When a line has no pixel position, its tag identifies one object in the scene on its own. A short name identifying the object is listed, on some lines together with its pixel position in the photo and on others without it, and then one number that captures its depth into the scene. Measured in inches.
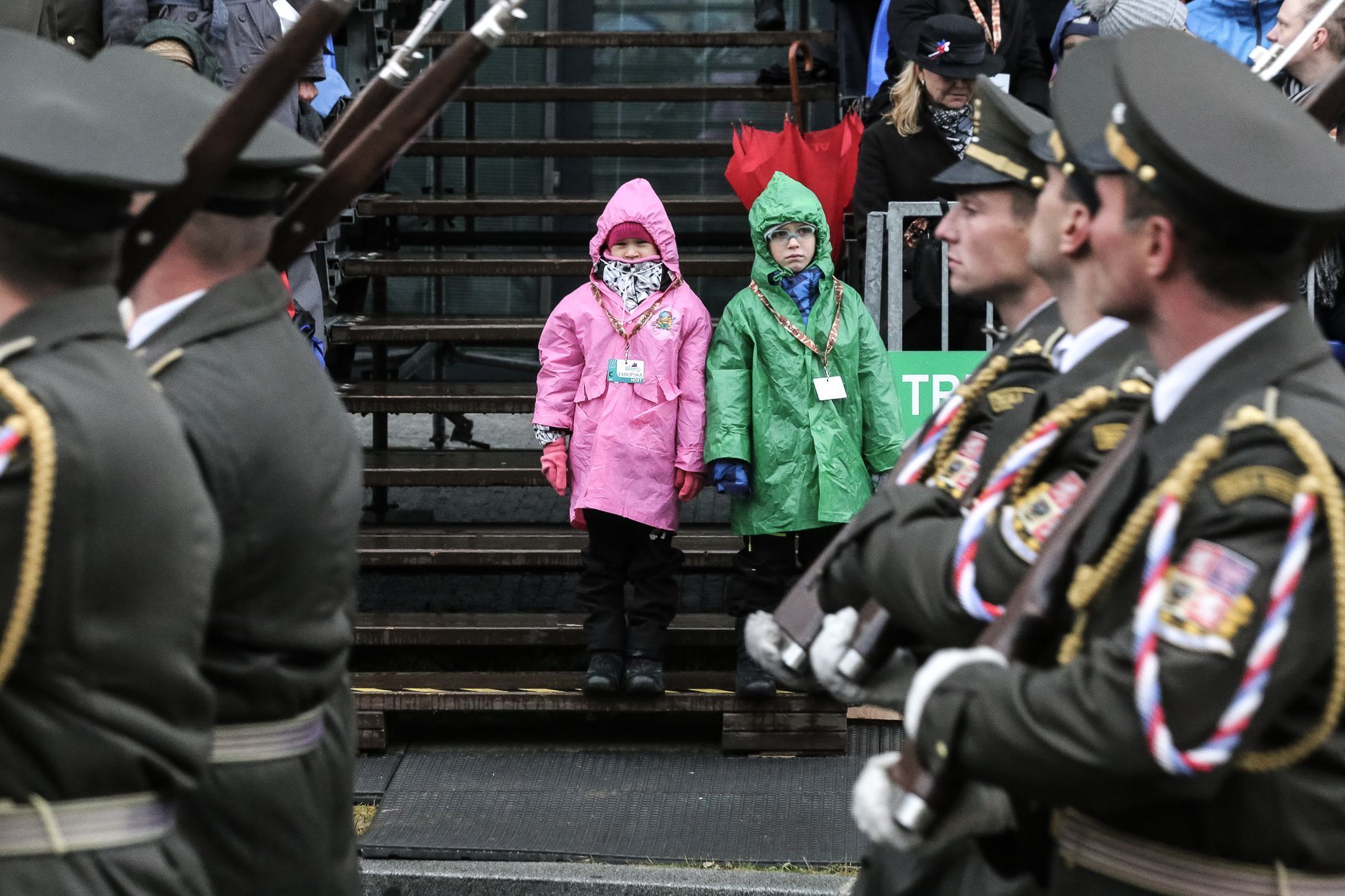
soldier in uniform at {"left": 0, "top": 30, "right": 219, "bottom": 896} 186.4
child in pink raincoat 542.9
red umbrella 646.5
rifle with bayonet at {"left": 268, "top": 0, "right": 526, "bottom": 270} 262.7
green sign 566.6
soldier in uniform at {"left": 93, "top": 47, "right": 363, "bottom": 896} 237.1
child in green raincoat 540.7
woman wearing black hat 600.4
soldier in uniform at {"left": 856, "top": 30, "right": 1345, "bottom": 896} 181.2
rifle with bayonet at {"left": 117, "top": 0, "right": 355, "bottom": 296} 234.1
